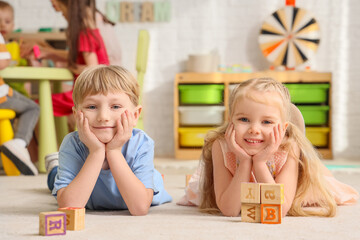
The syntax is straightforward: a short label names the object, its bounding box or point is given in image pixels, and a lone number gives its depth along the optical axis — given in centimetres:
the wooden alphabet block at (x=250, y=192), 120
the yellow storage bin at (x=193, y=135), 374
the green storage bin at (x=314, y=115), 365
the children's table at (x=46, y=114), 271
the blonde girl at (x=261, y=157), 129
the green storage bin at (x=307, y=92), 365
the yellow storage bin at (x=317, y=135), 367
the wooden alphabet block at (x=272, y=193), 119
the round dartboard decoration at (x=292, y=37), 390
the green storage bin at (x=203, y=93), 373
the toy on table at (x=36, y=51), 290
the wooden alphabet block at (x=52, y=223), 112
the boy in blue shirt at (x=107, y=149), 129
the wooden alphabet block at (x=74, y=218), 117
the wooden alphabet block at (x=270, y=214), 123
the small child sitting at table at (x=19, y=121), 258
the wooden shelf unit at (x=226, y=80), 366
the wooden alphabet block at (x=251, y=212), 125
